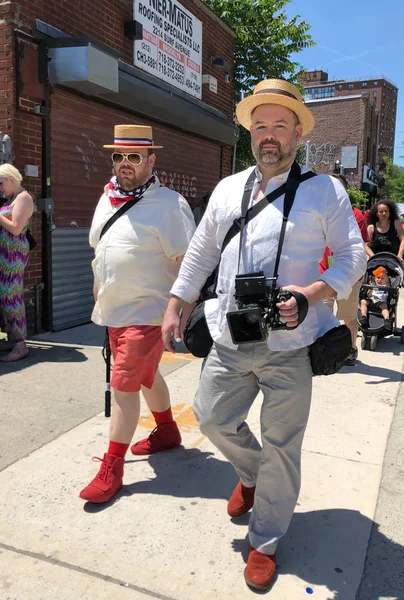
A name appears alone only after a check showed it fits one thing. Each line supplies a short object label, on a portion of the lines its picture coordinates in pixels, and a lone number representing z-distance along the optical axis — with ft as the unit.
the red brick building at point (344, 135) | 156.56
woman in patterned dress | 17.92
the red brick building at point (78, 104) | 20.72
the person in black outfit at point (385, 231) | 23.30
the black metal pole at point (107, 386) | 11.63
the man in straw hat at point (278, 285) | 7.70
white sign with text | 28.40
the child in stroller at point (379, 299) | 22.21
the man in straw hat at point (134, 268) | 10.27
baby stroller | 22.16
